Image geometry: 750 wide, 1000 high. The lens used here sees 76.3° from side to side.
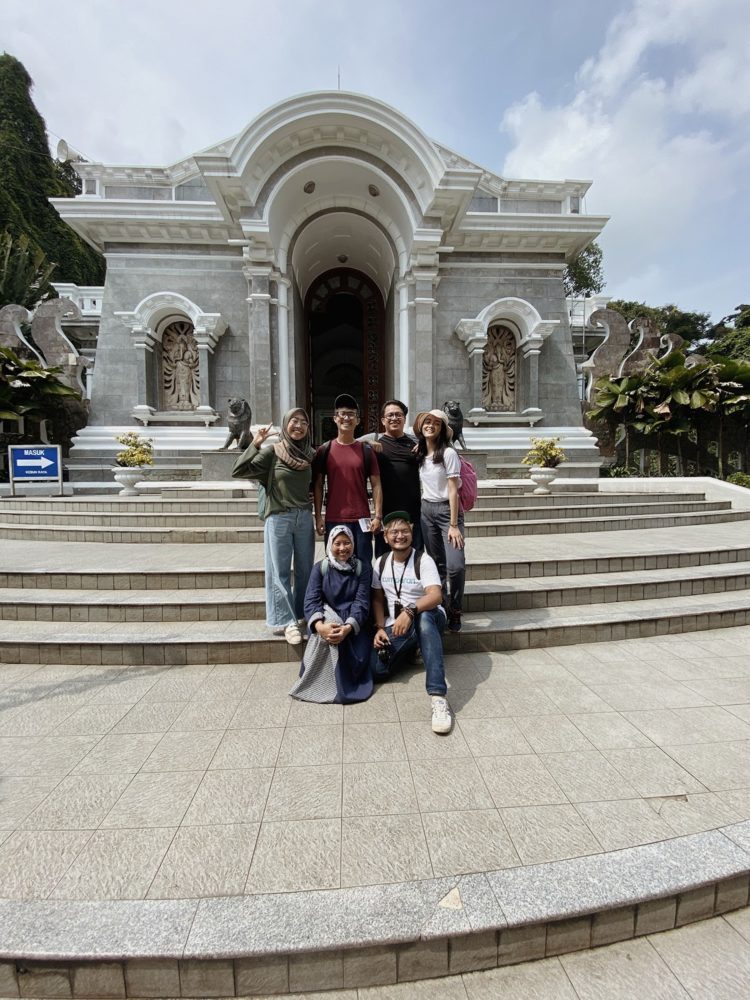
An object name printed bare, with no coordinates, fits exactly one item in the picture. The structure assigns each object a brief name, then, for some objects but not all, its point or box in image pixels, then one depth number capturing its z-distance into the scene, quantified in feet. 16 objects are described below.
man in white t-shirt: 10.19
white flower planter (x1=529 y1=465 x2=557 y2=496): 29.96
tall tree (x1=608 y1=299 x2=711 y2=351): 128.57
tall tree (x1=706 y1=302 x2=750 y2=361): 82.48
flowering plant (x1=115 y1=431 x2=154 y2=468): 30.81
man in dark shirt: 11.76
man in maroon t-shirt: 11.32
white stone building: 34.76
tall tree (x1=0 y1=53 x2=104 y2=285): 96.07
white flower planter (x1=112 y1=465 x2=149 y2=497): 29.78
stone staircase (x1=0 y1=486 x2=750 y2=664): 12.21
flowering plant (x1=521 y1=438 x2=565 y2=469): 31.17
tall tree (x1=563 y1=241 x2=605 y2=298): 106.83
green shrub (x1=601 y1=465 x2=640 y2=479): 44.47
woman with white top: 11.78
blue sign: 30.32
